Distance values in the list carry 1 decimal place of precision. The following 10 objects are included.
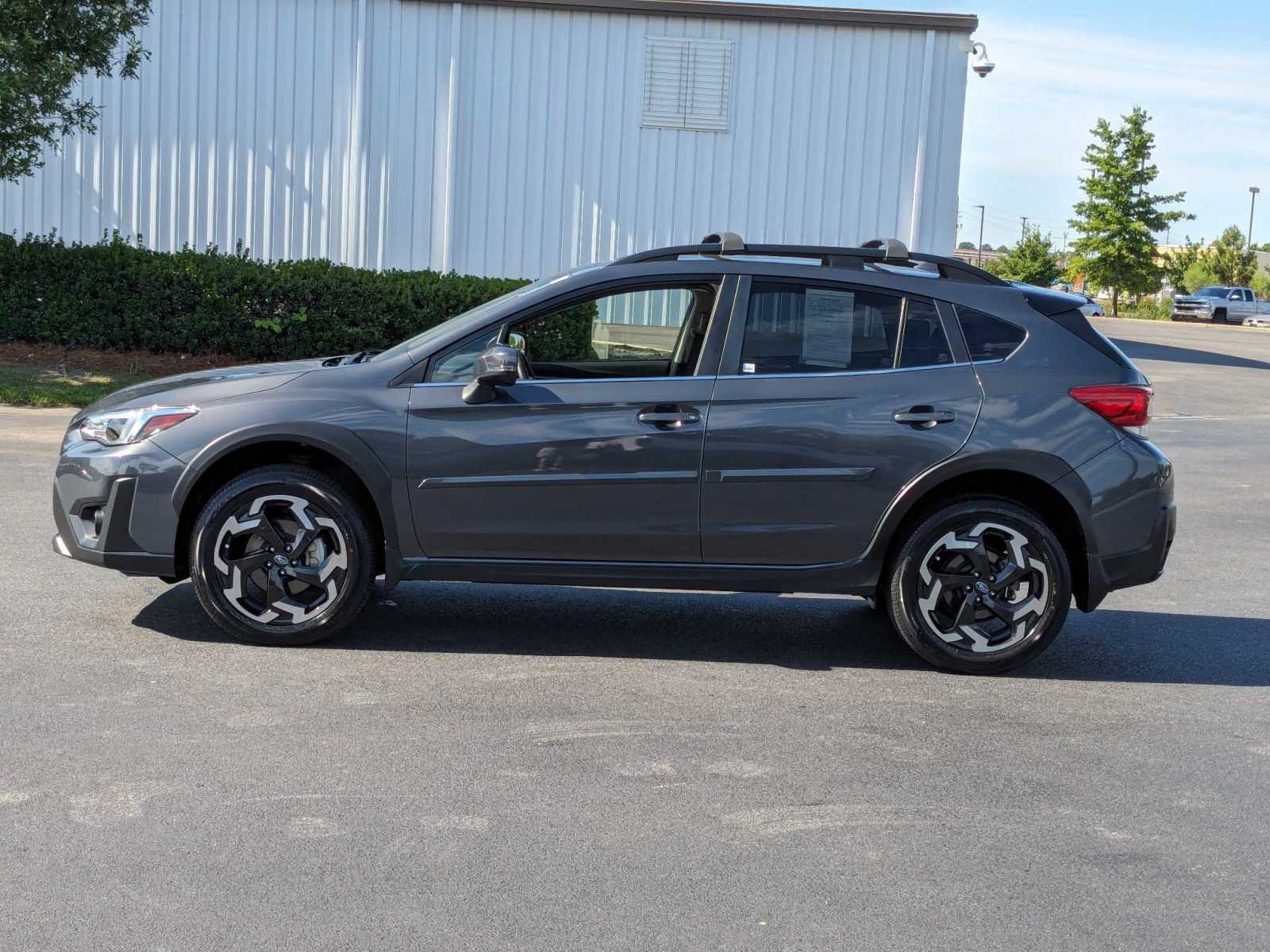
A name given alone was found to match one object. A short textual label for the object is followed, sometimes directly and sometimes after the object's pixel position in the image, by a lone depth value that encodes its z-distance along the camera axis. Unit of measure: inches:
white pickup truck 2429.9
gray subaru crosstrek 240.1
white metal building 733.3
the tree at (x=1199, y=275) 3073.3
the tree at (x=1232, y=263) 3041.3
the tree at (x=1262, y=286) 2879.9
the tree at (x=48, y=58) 554.3
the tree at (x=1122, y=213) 2370.8
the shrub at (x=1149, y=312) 2615.7
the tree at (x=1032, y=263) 2375.7
